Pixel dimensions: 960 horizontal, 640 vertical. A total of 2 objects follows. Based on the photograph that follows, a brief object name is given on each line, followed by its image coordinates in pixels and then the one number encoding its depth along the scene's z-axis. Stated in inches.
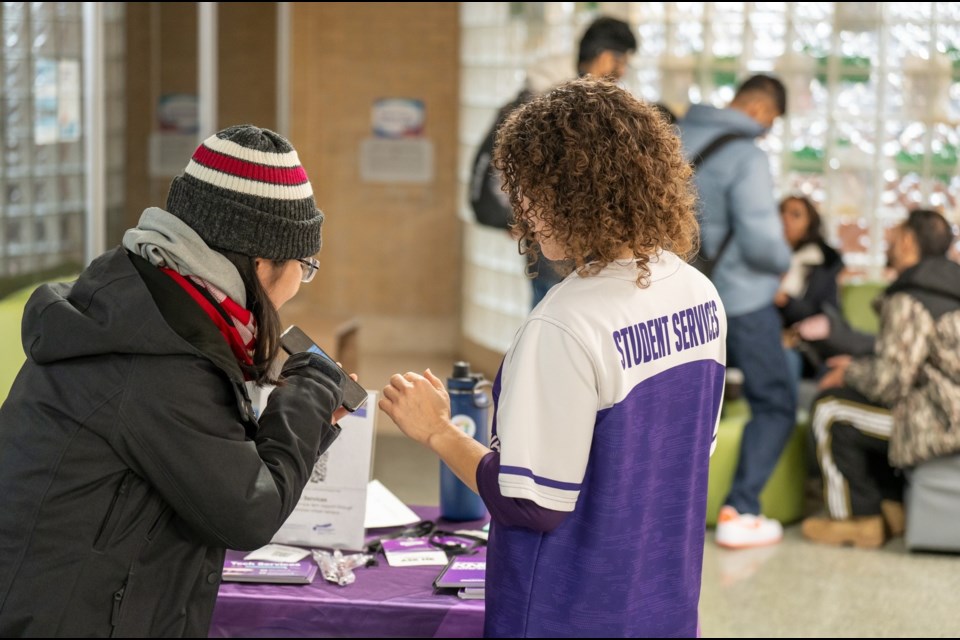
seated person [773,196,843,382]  227.3
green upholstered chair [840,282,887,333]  238.1
